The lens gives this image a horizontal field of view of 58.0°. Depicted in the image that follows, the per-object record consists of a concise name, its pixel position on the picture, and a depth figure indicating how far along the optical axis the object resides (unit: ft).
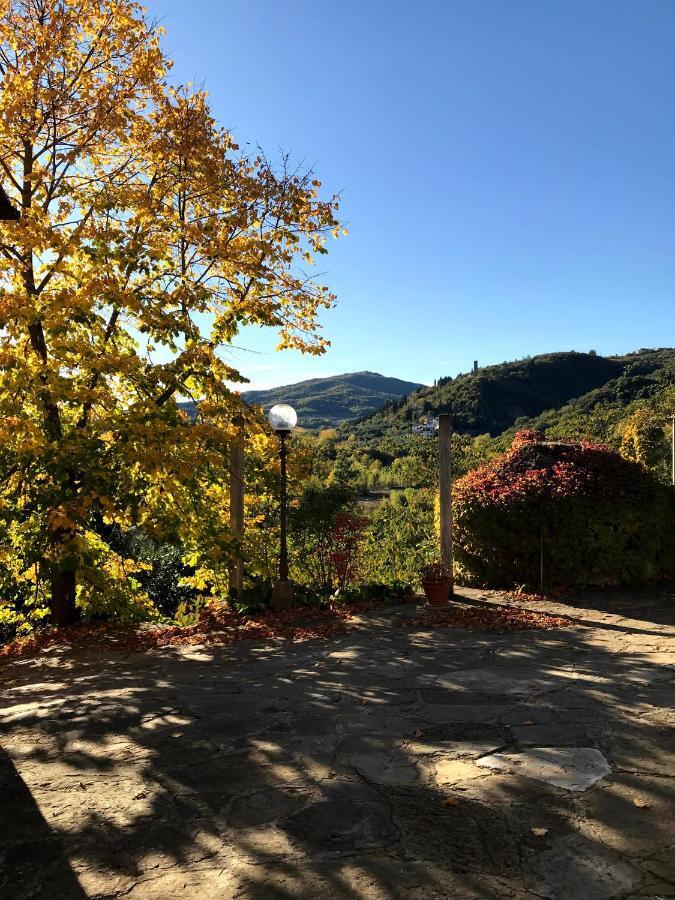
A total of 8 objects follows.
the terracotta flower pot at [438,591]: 25.45
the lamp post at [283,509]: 25.21
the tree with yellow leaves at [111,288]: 20.07
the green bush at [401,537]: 45.55
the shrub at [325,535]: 28.22
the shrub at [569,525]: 27.27
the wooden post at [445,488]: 26.86
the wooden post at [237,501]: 25.89
